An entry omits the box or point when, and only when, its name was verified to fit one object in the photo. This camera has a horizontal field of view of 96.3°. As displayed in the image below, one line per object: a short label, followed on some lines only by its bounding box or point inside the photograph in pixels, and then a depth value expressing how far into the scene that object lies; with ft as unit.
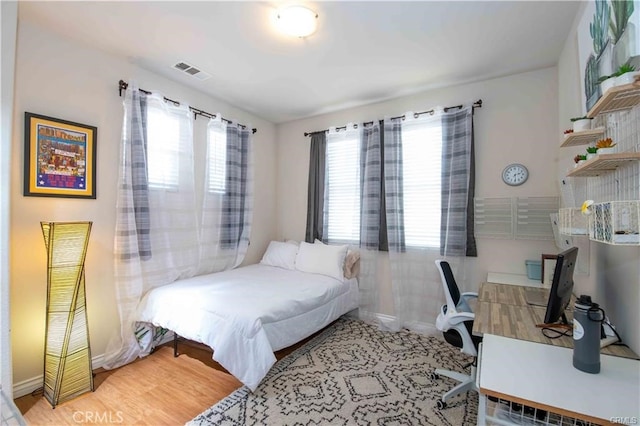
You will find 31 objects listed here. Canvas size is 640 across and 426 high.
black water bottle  3.43
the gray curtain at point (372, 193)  11.24
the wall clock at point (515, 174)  9.05
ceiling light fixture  6.27
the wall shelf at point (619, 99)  3.25
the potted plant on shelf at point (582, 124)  4.96
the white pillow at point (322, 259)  10.89
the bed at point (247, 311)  6.74
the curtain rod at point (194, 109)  8.40
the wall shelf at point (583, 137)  4.73
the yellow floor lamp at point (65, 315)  6.49
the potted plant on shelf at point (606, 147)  3.90
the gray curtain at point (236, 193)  11.36
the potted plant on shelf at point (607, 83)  3.44
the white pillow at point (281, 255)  12.15
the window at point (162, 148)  9.00
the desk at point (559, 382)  2.87
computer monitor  4.38
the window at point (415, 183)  10.36
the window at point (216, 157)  10.94
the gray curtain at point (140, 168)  8.44
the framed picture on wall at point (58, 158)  6.79
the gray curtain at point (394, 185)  10.76
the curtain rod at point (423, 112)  9.62
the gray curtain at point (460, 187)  9.65
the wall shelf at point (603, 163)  3.58
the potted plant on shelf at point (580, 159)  4.61
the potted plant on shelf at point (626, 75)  3.25
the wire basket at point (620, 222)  3.25
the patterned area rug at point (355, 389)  6.07
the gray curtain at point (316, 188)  12.66
